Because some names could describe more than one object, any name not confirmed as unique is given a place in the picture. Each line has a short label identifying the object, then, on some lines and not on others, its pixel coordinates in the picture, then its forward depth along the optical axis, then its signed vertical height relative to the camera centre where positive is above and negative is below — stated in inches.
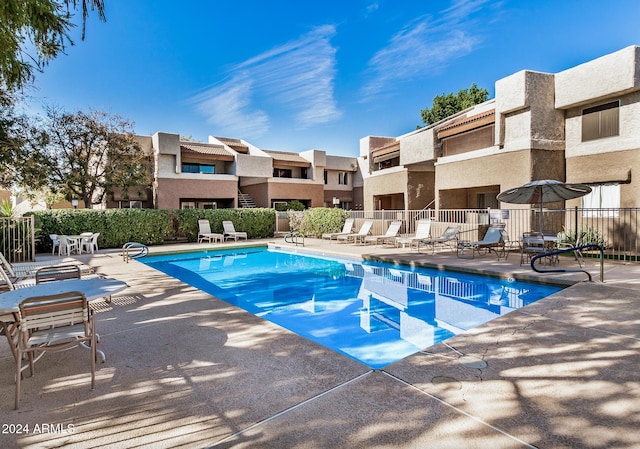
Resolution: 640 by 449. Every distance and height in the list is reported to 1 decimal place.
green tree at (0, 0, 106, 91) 221.1 +130.8
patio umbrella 378.0 +28.4
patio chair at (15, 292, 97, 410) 119.3 -35.6
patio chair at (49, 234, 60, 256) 561.2 -30.9
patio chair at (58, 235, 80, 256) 565.0 -39.8
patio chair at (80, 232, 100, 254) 590.9 -35.9
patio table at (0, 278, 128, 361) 131.0 -31.4
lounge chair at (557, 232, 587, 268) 403.5 -37.1
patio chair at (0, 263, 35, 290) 213.7 -40.0
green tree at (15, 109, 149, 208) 792.3 +154.4
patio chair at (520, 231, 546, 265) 389.1 -31.9
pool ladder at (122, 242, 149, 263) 461.1 -50.8
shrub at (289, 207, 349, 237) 793.6 -4.2
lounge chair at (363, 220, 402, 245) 616.4 -30.1
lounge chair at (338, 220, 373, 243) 669.9 -30.4
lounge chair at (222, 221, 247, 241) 767.7 -26.6
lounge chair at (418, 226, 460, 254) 511.5 -28.6
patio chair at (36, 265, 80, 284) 182.3 -28.0
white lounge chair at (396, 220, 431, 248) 568.9 -24.0
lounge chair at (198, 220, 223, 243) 733.9 -29.0
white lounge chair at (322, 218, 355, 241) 728.5 -23.1
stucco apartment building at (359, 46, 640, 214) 497.7 +135.9
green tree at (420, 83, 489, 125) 1470.2 +489.5
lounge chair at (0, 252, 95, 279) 264.5 -40.5
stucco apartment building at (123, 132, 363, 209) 961.5 +136.3
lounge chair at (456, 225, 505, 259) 458.3 -32.3
